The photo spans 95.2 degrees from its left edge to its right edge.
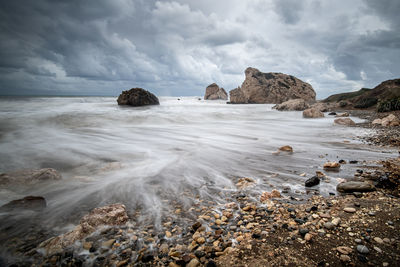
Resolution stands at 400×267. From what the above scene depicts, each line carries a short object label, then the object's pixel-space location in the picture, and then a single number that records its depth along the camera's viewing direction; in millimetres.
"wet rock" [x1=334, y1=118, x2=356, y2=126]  11258
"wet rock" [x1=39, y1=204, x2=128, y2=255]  2010
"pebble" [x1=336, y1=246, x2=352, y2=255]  1641
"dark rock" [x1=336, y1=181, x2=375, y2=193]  2891
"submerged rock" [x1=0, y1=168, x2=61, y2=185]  3447
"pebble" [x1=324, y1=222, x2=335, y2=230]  2008
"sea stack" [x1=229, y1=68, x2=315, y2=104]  61031
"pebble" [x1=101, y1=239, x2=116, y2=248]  2023
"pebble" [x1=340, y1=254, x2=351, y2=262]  1562
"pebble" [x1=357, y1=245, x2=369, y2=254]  1609
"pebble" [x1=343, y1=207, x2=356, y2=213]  2276
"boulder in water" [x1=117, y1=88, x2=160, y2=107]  26000
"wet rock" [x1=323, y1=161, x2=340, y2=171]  3995
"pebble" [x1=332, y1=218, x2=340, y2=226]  2064
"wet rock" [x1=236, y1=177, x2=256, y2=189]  3375
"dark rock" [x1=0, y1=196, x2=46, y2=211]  2746
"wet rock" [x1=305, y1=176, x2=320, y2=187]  3229
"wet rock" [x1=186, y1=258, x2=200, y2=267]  1710
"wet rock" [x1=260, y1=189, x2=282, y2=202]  2851
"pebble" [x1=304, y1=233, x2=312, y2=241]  1857
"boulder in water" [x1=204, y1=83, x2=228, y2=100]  97375
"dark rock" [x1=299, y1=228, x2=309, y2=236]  1960
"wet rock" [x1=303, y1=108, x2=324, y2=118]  17438
